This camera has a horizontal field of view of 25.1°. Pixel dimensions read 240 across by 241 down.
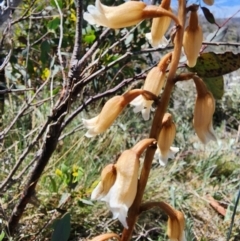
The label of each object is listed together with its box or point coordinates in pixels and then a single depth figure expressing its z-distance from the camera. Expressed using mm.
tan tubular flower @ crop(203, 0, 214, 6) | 127
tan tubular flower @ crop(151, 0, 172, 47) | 131
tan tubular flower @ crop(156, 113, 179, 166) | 130
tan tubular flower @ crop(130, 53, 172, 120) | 128
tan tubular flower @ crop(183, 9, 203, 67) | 124
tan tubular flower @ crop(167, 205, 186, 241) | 127
